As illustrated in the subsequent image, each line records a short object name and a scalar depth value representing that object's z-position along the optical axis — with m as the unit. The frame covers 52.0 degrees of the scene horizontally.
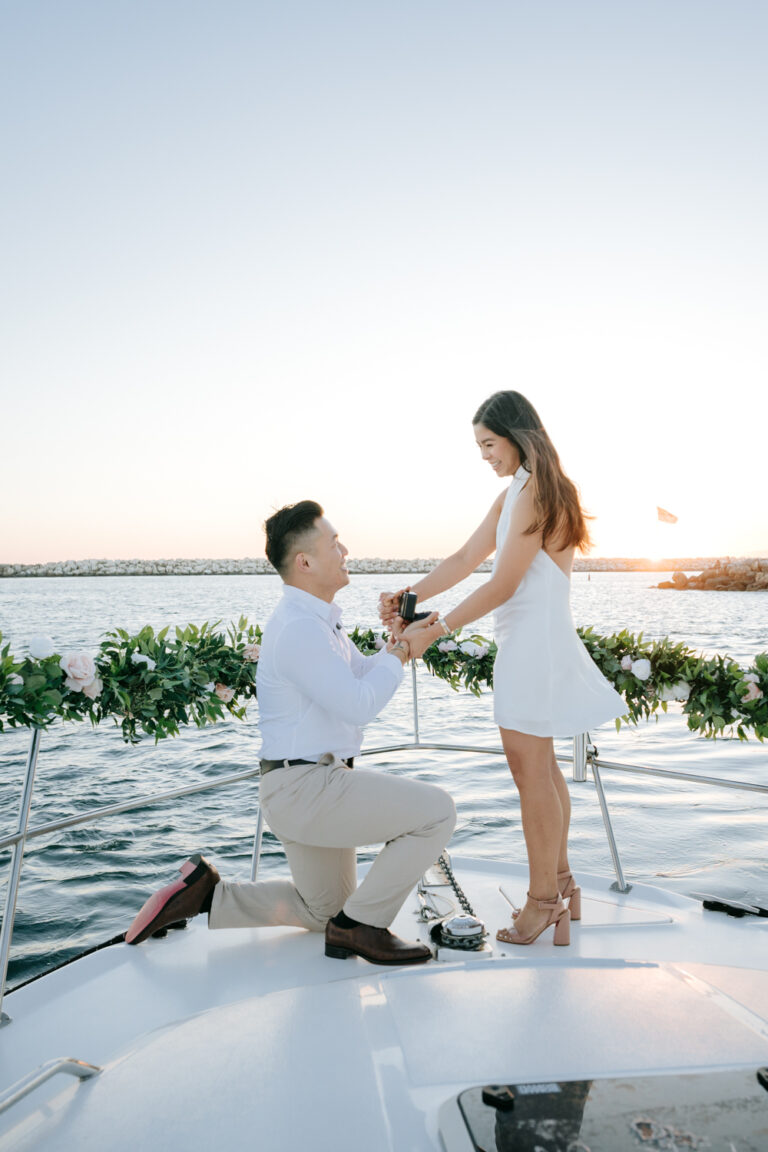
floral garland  2.71
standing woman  2.66
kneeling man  2.46
